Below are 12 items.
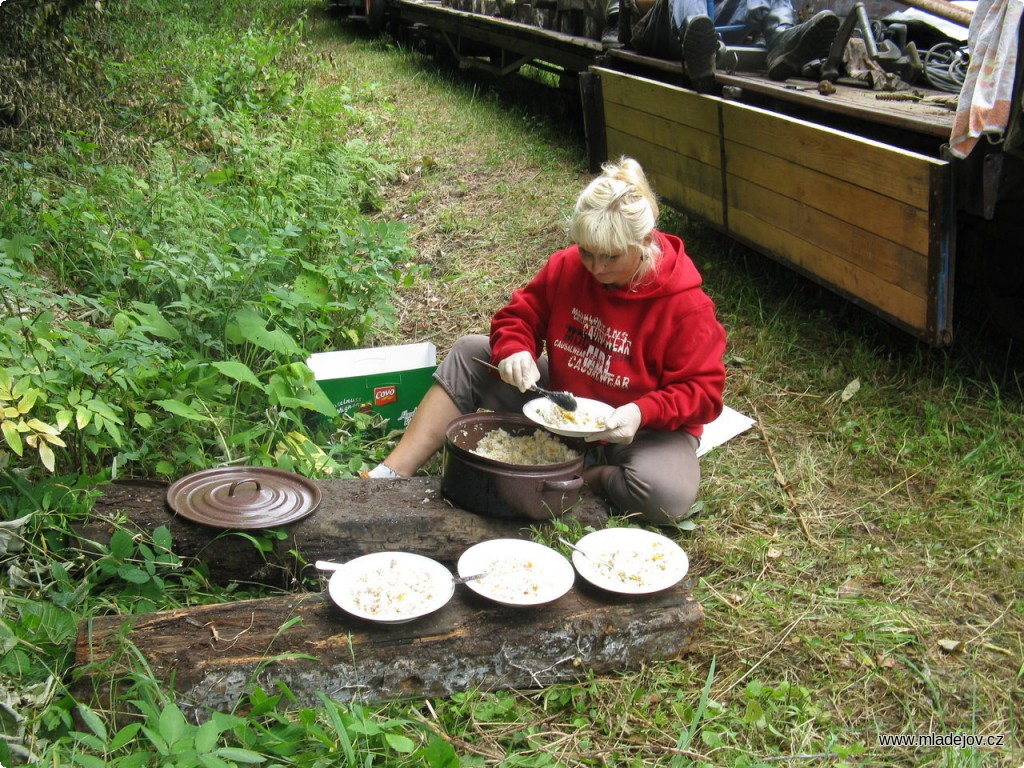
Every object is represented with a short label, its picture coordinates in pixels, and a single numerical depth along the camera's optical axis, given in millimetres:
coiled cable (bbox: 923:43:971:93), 4352
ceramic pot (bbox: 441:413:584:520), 2824
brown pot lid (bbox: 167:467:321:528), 2703
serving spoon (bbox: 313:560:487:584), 2543
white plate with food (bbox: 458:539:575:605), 2504
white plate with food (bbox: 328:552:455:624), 2414
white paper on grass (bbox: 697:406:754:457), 3699
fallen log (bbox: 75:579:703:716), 2268
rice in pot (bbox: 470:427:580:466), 3092
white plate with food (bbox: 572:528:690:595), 2594
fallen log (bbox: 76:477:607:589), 2703
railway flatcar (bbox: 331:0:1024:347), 3412
